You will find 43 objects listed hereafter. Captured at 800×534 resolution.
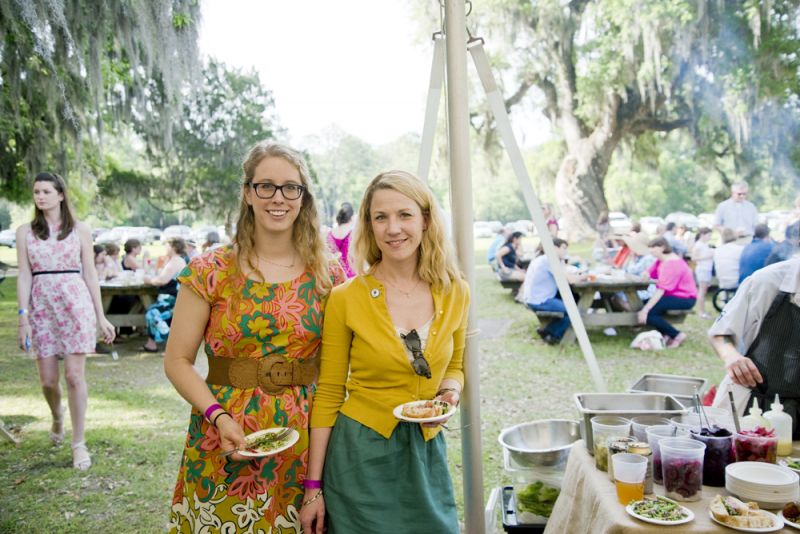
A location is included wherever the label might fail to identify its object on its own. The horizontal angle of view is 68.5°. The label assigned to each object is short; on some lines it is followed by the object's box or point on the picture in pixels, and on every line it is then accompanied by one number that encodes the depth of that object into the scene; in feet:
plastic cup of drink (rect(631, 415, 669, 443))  6.70
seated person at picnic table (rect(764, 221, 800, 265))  16.55
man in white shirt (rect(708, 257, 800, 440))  7.63
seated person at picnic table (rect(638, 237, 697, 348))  26.40
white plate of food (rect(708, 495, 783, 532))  5.13
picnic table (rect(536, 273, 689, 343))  27.02
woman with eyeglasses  6.07
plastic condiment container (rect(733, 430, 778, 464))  6.19
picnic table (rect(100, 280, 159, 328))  28.12
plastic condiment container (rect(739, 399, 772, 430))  6.54
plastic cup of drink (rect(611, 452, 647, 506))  5.78
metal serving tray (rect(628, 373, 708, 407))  10.65
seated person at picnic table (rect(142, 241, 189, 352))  26.99
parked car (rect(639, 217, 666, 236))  136.89
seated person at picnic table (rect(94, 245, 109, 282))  33.40
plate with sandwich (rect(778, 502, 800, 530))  5.28
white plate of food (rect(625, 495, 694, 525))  5.33
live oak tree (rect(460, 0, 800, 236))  52.37
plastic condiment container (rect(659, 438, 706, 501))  5.75
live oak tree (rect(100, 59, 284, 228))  68.44
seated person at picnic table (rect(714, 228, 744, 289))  29.84
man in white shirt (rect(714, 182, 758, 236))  33.04
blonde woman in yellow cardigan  5.98
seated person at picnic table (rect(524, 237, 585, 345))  26.18
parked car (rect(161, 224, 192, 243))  141.79
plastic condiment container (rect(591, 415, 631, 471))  6.66
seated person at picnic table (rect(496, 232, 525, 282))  38.99
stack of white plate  5.46
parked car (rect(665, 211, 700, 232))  139.44
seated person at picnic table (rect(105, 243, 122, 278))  33.32
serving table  5.34
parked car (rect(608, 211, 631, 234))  145.51
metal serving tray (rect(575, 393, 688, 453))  7.90
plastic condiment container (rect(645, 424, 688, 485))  6.17
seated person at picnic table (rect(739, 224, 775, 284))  26.20
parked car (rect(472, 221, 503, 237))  167.40
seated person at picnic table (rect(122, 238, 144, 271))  36.37
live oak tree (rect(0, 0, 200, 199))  26.78
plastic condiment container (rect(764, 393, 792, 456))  6.68
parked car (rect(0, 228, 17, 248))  113.76
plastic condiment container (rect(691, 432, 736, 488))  6.10
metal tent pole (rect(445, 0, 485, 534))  8.48
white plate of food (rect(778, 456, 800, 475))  6.27
